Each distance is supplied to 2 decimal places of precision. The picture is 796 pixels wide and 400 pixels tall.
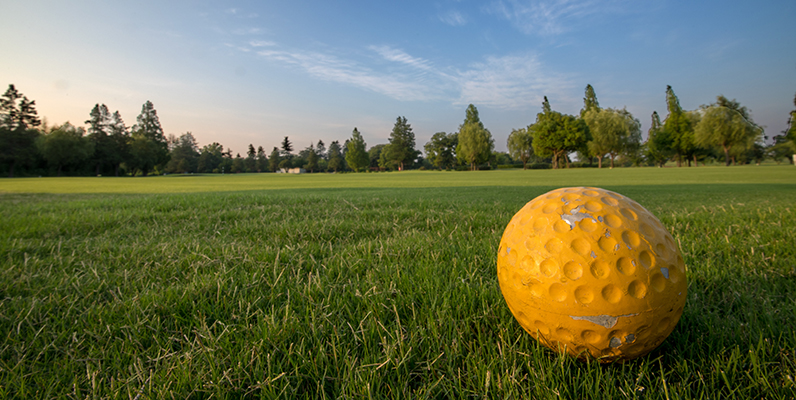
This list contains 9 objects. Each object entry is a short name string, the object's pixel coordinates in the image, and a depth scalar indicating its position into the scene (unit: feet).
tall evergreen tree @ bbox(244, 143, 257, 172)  348.59
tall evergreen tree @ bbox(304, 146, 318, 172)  337.31
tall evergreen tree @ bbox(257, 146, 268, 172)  352.69
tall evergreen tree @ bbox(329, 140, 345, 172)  328.70
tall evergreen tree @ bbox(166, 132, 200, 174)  310.65
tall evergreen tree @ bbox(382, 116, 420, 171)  337.52
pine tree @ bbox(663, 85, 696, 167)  195.52
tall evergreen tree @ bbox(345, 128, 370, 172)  299.17
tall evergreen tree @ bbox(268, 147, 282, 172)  359.05
